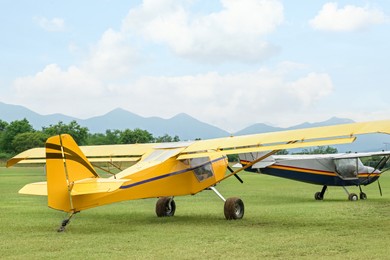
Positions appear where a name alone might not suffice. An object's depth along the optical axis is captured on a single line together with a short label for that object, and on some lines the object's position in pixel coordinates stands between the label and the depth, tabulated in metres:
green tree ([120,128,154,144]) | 108.19
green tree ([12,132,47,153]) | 100.94
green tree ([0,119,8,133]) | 125.05
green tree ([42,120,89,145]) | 106.69
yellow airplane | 10.20
